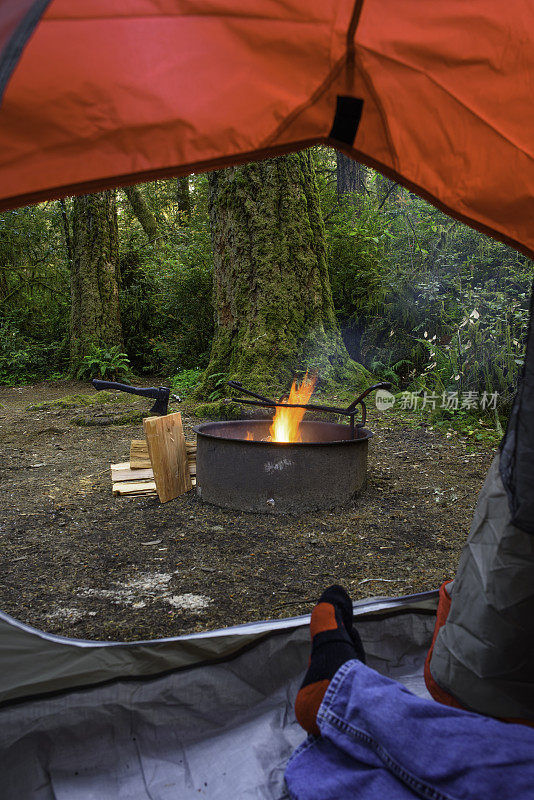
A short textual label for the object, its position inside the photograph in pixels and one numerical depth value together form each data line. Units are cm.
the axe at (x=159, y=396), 404
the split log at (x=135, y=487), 383
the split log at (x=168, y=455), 360
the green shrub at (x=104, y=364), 979
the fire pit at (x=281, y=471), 329
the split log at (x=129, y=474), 399
